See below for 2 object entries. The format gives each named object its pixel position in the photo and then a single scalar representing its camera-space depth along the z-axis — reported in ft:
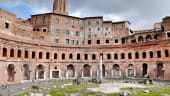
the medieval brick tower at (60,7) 156.25
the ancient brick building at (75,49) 95.14
